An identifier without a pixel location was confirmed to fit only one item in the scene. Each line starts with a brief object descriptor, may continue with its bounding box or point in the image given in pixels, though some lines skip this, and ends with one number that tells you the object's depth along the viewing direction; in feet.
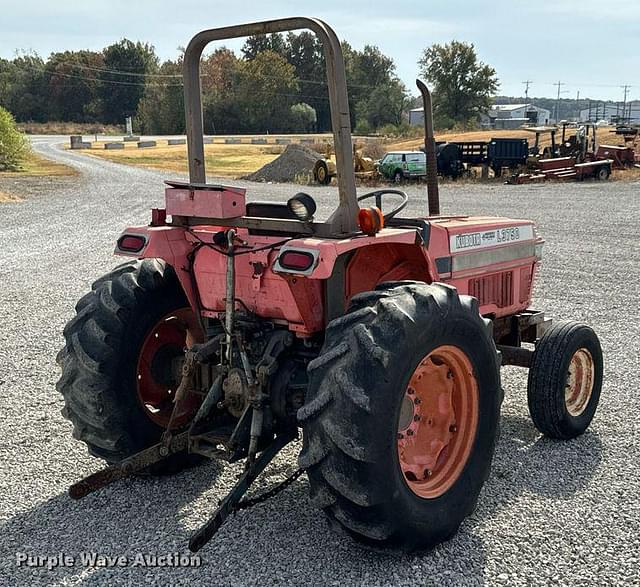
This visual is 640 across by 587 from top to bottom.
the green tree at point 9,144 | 115.75
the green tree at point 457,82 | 210.18
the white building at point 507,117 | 221.87
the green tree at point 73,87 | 276.62
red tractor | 11.04
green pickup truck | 102.63
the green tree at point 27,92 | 274.57
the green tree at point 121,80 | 279.49
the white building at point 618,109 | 301.22
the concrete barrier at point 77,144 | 187.42
